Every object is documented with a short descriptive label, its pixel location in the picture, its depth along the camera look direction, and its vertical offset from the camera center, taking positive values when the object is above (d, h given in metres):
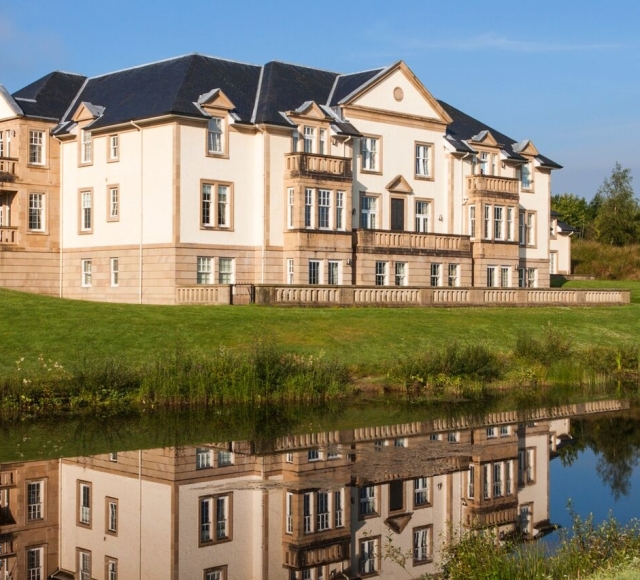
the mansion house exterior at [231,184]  50.47 +4.05
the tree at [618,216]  98.62 +4.72
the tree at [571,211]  132.62 +6.90
